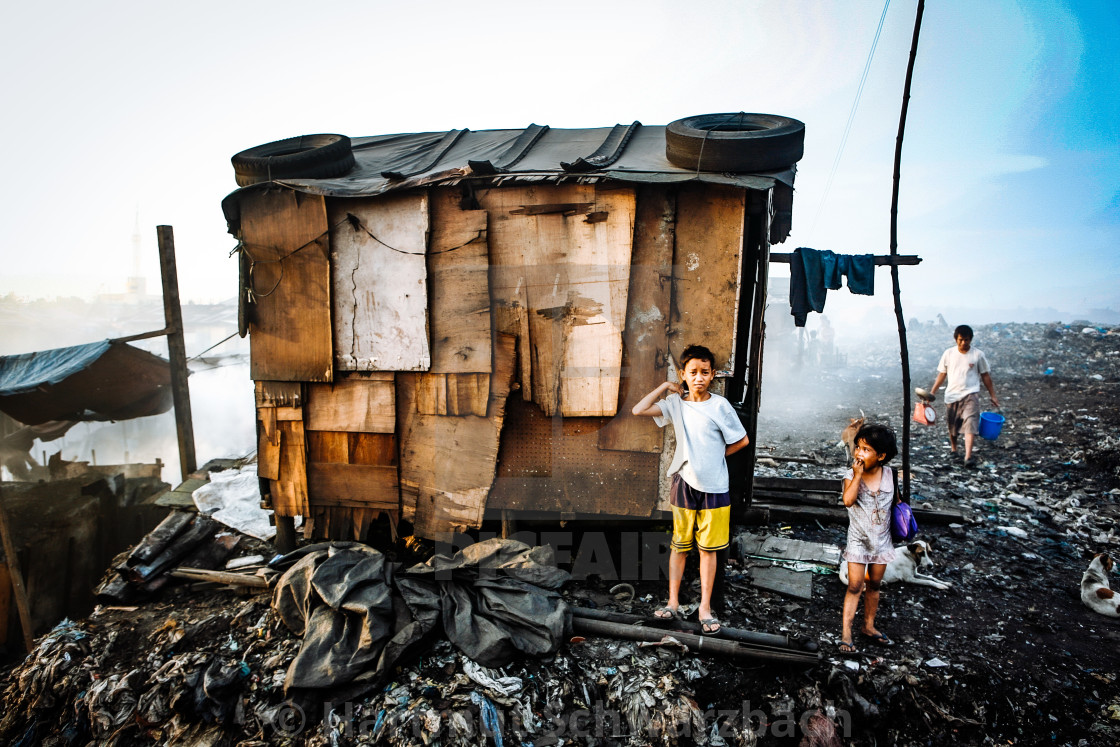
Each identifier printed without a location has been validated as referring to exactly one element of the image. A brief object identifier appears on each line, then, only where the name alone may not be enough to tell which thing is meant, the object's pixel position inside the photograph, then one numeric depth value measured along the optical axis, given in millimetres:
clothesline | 4254
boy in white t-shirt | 3225
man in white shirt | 6078
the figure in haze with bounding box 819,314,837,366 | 21447
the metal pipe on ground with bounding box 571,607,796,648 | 3092
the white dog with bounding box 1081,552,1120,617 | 3438
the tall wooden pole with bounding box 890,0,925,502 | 4156
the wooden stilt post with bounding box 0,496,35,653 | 5406
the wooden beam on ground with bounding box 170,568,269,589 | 4137
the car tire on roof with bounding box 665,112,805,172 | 3492
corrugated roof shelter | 3668
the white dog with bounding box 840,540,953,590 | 3850
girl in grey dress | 2910
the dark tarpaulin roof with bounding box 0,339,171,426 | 6152
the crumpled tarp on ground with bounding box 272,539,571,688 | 3010
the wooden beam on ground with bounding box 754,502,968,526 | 4887
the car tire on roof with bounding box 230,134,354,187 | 4289
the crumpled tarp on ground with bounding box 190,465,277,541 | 5156
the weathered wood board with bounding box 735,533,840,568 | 4227
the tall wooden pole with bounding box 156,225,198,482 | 5914
